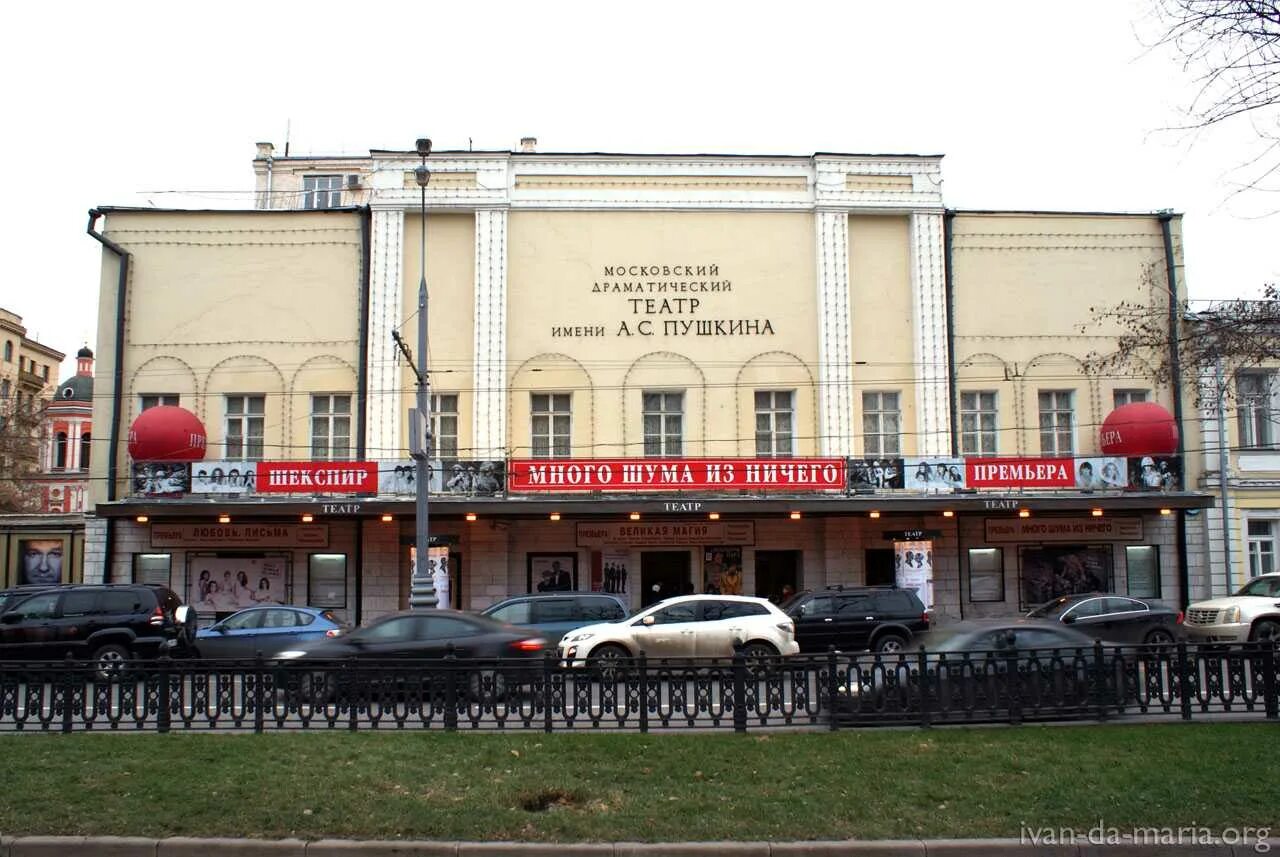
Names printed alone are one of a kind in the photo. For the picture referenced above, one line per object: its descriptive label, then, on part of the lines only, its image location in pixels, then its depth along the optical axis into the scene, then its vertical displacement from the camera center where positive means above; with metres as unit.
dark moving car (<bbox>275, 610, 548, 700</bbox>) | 15.24 -2.20
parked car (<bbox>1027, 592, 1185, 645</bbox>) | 22.61 -2.79
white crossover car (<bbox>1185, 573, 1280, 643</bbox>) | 21.72 -2.69
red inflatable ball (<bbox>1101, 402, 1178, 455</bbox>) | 27.34 +1.55
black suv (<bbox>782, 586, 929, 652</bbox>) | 21.78 -2.71
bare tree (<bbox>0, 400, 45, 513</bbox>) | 38.59 +1.60
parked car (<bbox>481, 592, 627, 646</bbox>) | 19.78 -2.27
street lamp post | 20.88 +1.12
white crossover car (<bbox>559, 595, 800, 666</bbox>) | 18.22 -2.49
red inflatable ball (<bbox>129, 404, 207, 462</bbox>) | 26.47 +1.44
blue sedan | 19.52 -2.63
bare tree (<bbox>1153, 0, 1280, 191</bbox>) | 10.20 +4.62
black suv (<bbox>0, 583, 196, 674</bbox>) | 19.25 -2.45
